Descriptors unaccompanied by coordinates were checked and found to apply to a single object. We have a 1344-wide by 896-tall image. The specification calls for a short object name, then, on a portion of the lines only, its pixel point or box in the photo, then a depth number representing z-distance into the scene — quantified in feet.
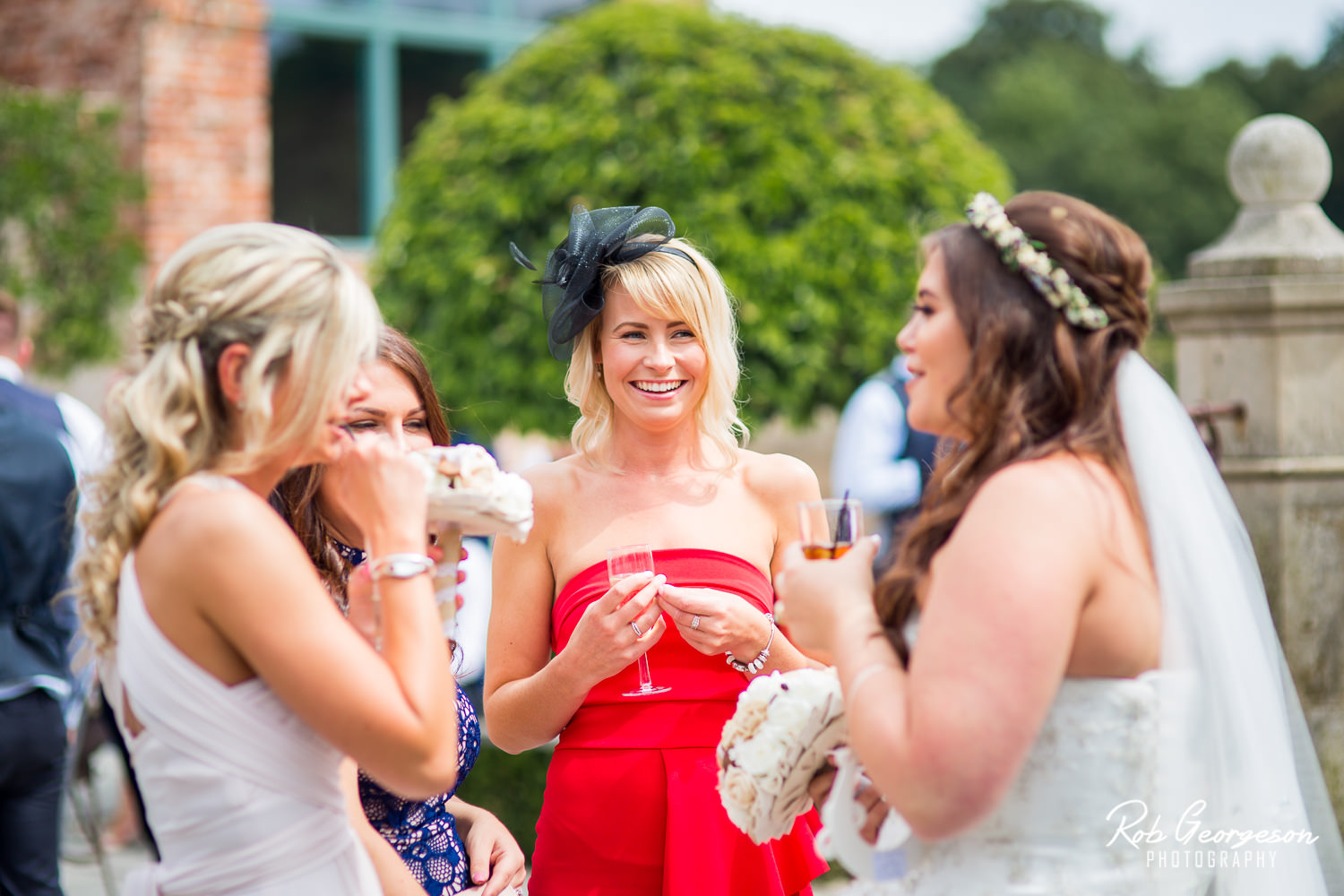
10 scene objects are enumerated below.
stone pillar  13.76
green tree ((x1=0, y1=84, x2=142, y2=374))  27.89
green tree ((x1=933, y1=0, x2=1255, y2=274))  117.39
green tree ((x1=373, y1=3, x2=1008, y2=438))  20.79
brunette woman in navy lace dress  7.90
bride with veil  5.67
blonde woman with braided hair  5.73
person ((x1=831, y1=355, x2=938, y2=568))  20.44
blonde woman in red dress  8.84
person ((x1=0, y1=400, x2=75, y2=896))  13.33
